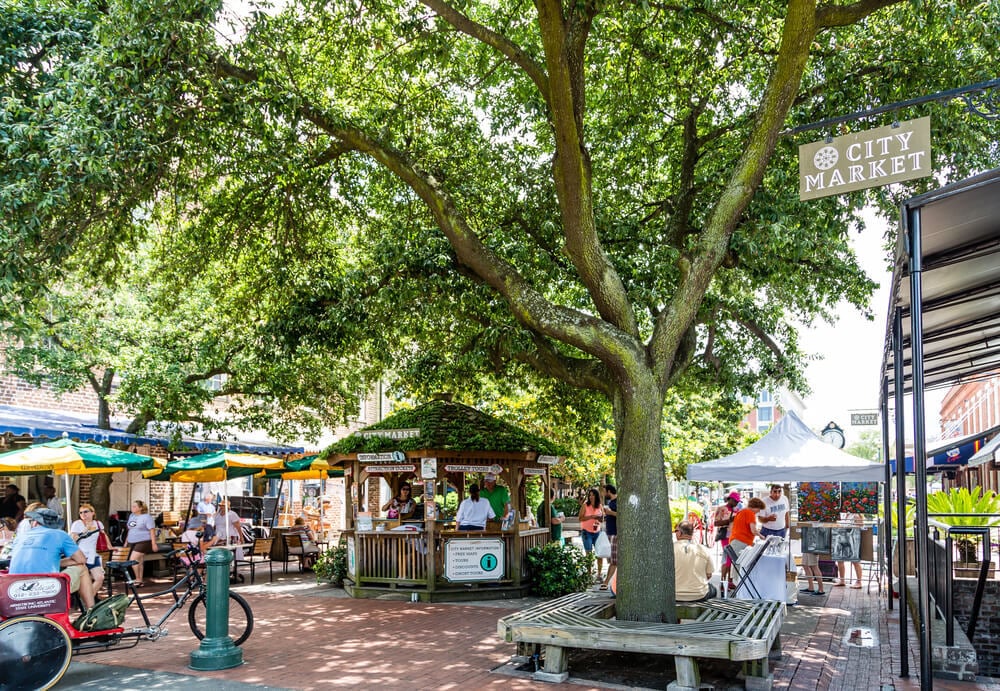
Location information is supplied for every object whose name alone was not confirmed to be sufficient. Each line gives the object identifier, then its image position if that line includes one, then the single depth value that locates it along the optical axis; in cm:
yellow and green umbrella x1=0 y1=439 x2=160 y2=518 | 1213
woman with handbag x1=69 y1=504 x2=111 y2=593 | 1011
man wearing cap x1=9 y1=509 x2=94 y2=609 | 807
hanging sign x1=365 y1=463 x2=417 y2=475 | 1439
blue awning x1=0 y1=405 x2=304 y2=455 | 1644
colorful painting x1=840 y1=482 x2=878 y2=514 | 1767
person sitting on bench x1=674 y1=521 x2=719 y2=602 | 935
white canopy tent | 1352
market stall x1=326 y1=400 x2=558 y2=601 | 1381
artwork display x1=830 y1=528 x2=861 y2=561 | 1459
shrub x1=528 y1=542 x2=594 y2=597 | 1419
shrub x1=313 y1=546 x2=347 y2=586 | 1570
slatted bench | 730
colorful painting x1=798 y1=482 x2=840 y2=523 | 1728
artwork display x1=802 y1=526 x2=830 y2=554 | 1475
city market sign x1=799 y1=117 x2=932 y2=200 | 737
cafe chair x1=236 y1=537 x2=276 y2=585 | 1896
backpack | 847
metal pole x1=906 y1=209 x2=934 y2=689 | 636
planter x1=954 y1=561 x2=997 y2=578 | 1056
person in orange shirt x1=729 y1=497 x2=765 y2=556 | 1267
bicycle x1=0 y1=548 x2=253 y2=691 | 735
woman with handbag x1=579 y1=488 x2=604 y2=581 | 1590
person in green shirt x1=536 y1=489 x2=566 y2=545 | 1685
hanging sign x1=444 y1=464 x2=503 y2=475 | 1402
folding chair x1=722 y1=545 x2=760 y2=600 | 1100
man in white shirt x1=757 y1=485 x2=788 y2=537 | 1389
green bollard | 851
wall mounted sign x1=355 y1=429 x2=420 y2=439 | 1417
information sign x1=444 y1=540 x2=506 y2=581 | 1369
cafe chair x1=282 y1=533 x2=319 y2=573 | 1817
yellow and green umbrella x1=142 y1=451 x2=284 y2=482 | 1614
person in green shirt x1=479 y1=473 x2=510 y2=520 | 1456
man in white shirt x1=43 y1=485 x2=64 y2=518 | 1724
